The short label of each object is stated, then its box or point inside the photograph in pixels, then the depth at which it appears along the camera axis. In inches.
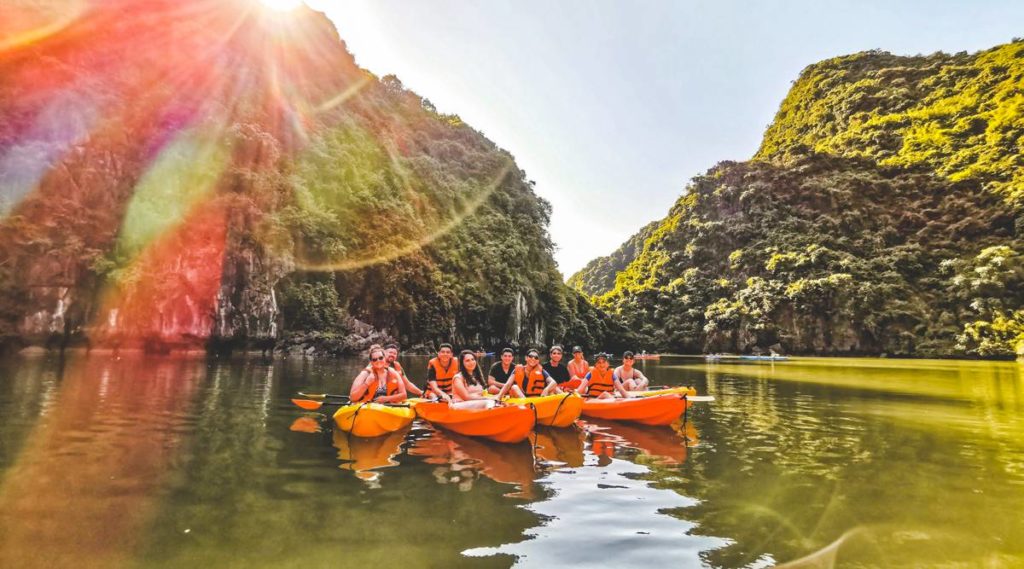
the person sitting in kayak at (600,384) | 423.7
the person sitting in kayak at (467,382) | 365.7
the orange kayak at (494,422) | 286.0
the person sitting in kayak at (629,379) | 462.0
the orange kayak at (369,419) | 314.7
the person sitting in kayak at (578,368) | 467.7
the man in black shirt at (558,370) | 432.8
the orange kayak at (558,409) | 341.1
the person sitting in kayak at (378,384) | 354.3
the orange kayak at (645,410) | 363.3
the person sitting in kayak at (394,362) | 385.7
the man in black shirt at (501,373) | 396.2
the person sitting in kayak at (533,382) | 394.6
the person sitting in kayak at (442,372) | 378.6
